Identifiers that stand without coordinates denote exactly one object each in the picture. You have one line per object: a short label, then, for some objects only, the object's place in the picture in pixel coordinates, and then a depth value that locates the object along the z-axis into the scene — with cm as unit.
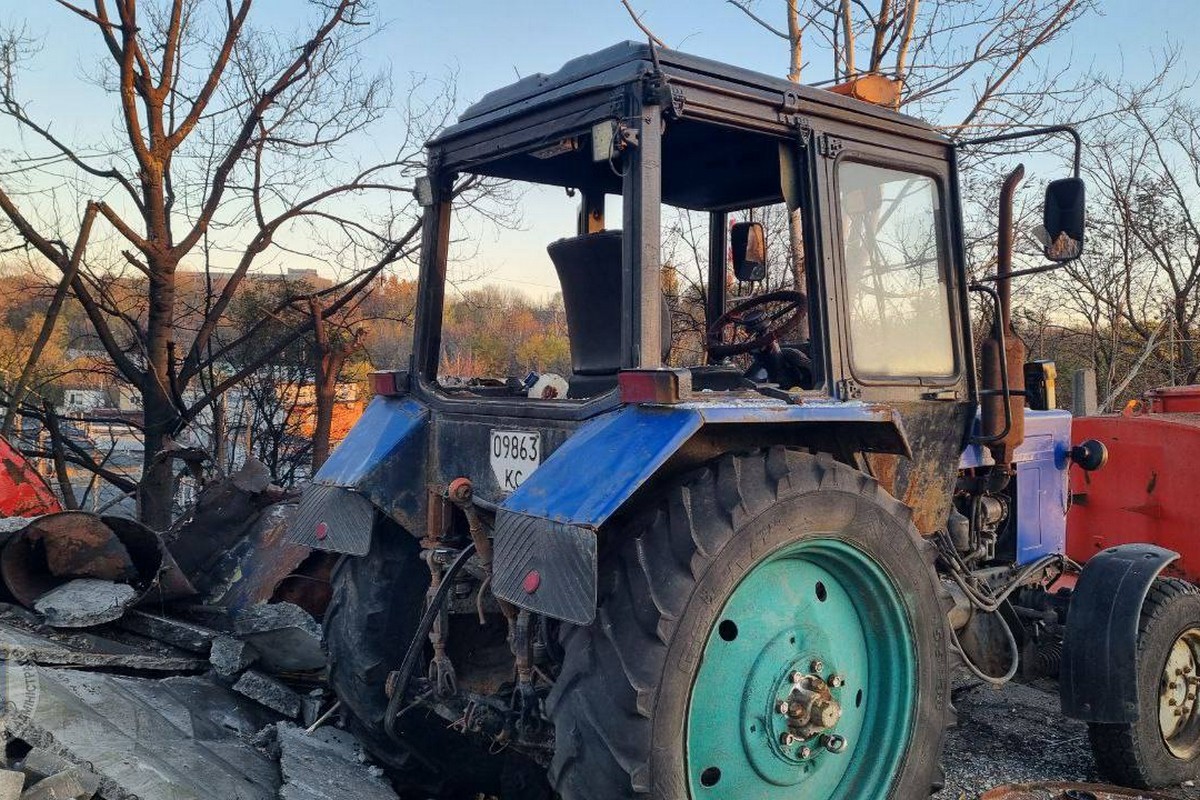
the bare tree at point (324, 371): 959
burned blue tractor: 268
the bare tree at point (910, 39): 1088
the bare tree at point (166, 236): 841
